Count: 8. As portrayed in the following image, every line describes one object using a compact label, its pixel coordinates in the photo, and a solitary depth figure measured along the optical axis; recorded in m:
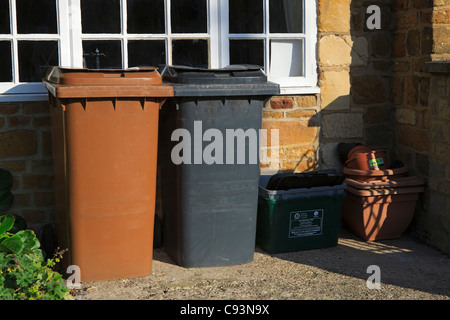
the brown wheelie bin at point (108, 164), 4.50
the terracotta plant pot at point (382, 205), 5.56
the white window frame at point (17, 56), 5.21
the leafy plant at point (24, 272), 4.12
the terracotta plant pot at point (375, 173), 5.61
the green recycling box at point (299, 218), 5.28
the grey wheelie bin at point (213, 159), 4.80
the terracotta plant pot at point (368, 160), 5.66
